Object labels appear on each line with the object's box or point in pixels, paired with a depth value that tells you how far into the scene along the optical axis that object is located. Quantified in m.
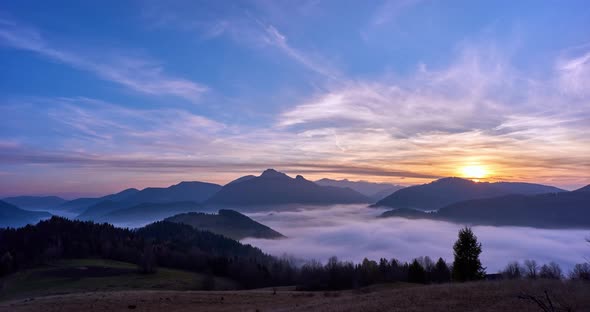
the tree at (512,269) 91.39
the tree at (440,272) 84.61
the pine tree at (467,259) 56.81
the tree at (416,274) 74.09
